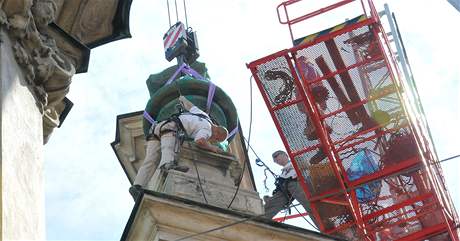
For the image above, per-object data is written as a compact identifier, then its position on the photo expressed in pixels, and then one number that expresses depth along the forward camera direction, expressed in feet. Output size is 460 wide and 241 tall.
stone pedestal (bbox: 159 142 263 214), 43.24
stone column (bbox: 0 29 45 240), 23.41
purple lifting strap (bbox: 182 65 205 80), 58.18
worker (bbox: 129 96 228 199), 46.24
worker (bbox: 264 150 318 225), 52.06
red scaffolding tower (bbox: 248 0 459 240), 50.80
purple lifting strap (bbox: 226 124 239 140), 51.94
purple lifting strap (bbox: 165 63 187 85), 57.82
